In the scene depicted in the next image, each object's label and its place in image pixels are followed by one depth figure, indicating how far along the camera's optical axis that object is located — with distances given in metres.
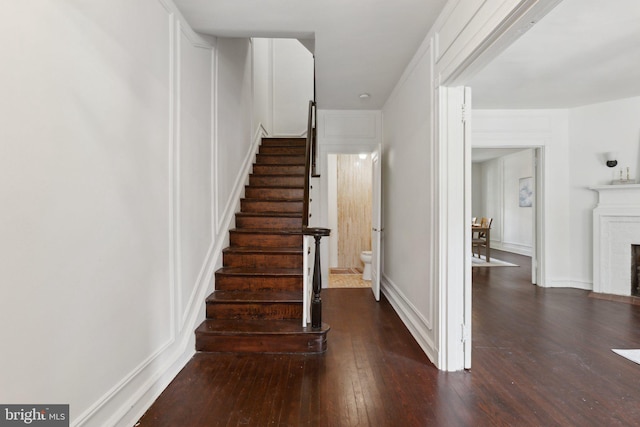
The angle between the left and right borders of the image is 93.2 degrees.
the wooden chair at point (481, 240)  6.74
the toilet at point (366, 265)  4.95
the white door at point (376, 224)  3.94
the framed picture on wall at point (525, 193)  7.45
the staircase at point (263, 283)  2.42
